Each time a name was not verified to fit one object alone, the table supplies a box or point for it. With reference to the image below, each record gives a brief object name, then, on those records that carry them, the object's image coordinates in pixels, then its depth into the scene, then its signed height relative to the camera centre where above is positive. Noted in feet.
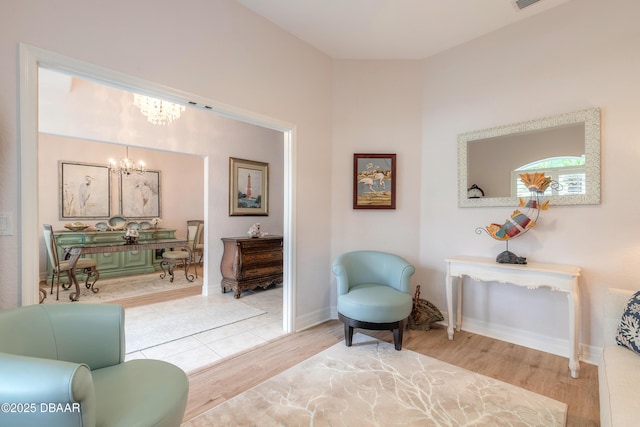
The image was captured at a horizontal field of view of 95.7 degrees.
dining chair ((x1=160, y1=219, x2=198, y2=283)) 17.70 -2.92
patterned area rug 5.79 -4.16
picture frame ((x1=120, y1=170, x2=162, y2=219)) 19.94 +1.17
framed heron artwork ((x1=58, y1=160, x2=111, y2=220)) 17.58 +1.31
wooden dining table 13.24 -1.82
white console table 7.39 -1.86
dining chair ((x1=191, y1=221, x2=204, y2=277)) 19.01 -2.16
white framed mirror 8.00 +1.67
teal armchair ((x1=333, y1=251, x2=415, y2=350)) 8.52 -2.57
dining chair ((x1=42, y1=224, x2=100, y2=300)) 13.56 -2.63
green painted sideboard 16.58 -2.82
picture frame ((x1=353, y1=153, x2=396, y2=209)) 11.38 +1.25
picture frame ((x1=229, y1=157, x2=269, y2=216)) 16.35 +1.42
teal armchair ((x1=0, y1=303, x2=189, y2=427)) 2.84 -2.00
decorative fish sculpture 8.50 -0.44
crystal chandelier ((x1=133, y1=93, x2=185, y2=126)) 12.34 +4.47
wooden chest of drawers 14.56 -2.73
